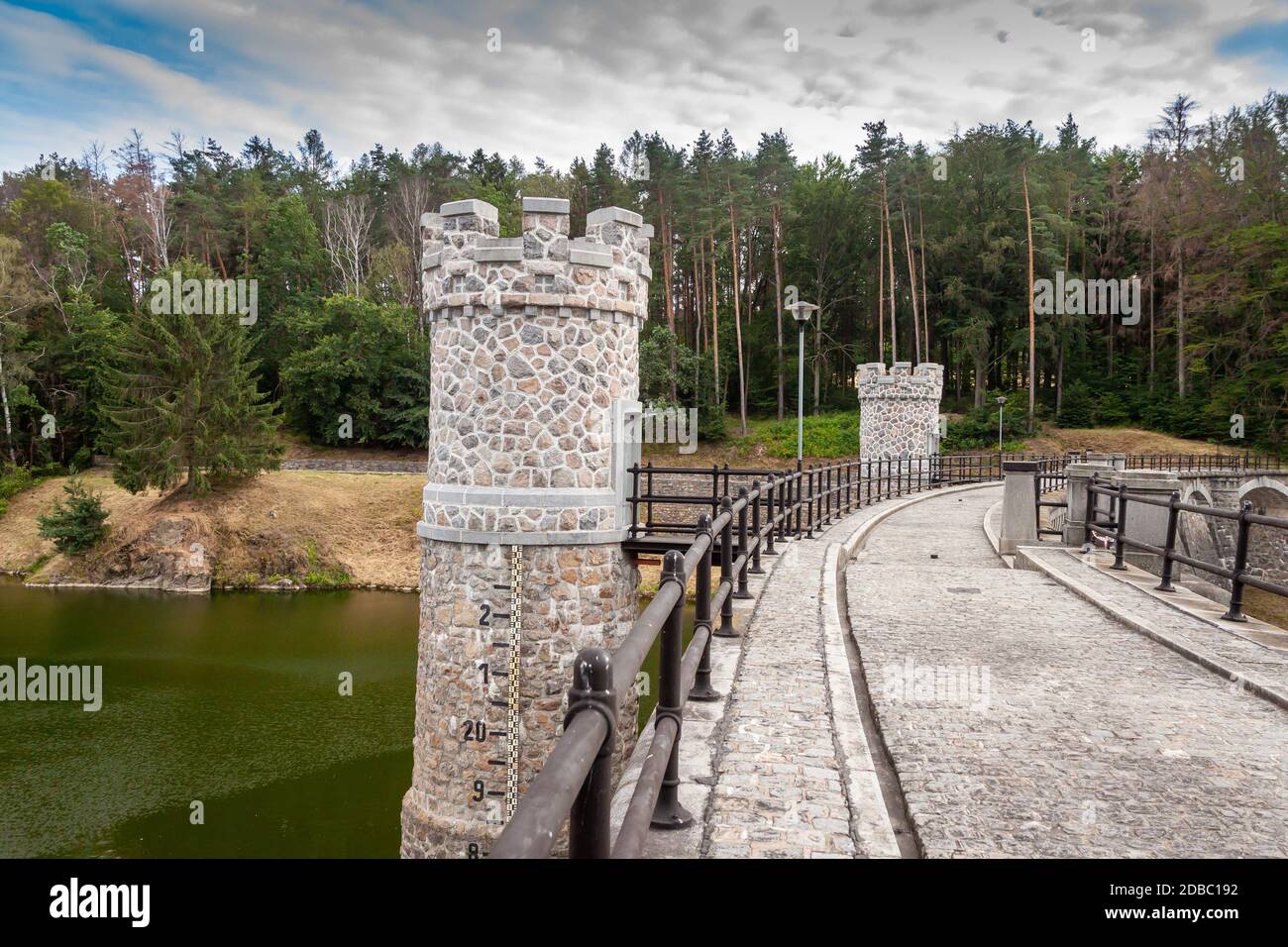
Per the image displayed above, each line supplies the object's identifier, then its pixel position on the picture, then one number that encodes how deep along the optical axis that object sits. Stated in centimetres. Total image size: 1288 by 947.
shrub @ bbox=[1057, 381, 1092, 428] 4019
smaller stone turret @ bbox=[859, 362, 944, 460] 3055
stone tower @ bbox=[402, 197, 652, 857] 967
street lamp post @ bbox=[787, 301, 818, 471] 1745
